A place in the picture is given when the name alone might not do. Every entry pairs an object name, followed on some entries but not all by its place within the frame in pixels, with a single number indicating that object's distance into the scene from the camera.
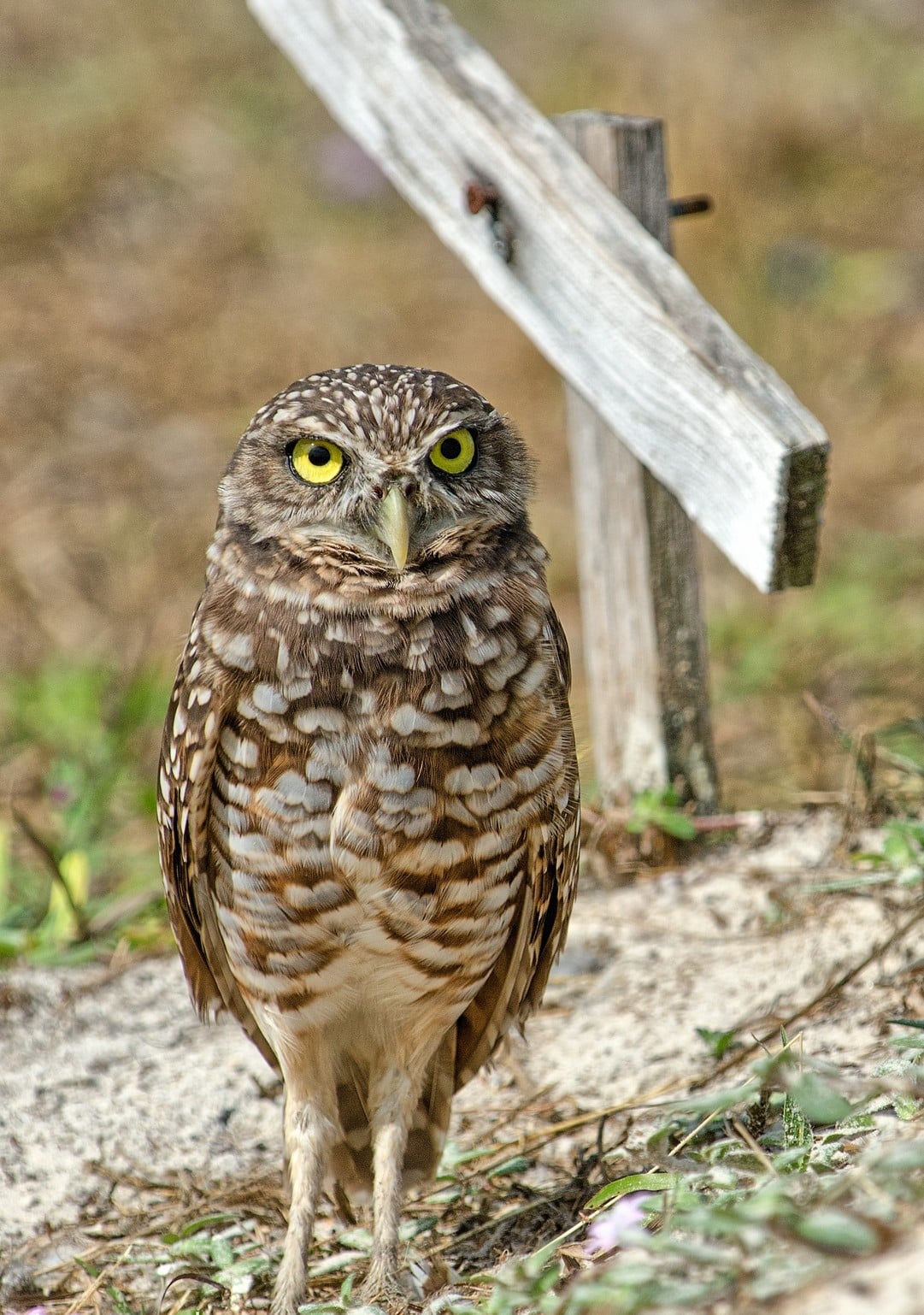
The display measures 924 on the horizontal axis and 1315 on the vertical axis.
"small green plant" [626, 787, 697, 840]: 7.37
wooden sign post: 5.57
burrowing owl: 4.96
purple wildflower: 3.48
